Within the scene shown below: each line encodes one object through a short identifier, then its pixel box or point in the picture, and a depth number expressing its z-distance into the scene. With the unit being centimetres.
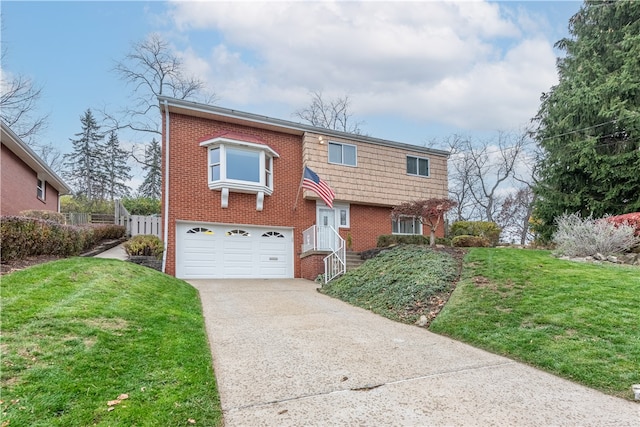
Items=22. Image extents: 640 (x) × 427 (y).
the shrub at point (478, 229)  1638
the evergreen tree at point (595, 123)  1297
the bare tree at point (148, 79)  2211
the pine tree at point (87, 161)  3756
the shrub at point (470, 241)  1313
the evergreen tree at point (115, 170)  3928
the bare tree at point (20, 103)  1930
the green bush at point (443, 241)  1492
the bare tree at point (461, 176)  2967
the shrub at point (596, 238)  877
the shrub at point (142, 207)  2452
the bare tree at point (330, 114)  2752
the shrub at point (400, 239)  1435
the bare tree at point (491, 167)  2827
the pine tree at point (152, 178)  3012
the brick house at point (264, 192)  1237
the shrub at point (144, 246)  1044
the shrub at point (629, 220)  912
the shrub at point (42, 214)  1118
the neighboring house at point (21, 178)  1252
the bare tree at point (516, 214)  2820
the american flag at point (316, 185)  1197
